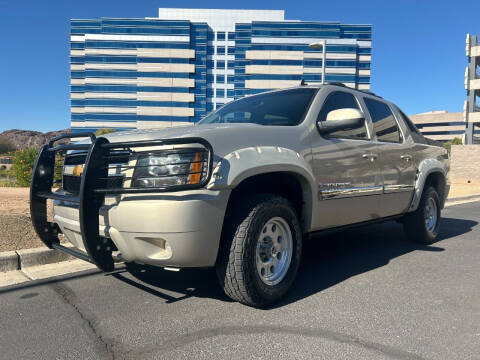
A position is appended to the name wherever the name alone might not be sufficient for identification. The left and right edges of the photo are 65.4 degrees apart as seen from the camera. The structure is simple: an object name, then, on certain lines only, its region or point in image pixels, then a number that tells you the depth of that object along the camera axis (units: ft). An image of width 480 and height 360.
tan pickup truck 8.06
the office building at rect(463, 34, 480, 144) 122.62
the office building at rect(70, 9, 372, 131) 252.42
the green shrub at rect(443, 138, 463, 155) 192.67
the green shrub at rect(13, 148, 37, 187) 42.55
